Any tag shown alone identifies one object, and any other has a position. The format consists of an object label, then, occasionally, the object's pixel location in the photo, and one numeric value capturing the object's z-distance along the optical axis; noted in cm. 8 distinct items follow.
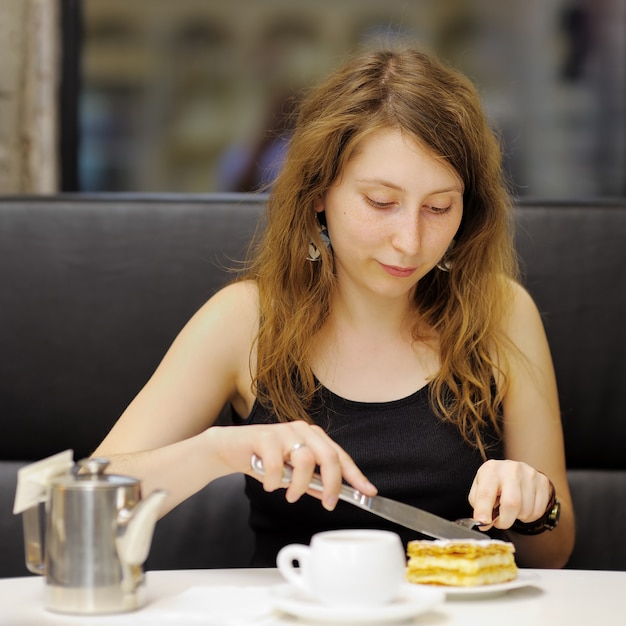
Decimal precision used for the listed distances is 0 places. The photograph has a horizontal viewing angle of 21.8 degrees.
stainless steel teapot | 140
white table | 140
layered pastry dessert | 149
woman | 195
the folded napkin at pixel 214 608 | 140
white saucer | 135
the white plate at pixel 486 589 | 147
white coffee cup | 136
